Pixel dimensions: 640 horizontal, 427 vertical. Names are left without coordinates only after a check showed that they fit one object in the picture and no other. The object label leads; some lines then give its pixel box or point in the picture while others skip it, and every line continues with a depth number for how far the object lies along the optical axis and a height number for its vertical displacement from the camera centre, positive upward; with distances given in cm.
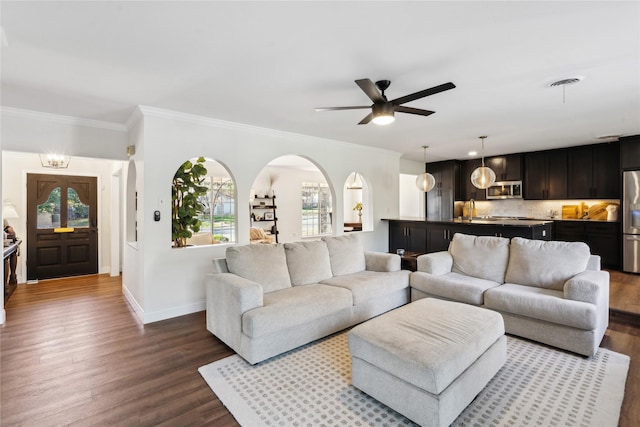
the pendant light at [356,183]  1078 +104
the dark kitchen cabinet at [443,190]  831 +61
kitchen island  493 -33
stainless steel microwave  748 +54
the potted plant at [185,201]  416 +18
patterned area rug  198 -129
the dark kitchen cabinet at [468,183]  824 +80
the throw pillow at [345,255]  398 -54
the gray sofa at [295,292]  270 -80
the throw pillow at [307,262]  356 -57
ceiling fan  257 +99
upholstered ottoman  184 -94
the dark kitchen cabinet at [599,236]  605 -50
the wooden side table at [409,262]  468 -74
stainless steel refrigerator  562 -18
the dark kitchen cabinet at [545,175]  685 +84
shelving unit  904 -3
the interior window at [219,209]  821 +14
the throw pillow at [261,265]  323 -54
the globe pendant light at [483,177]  544 +62
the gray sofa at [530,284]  276 -79
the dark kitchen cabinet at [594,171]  619 +82
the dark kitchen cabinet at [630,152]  559 +107
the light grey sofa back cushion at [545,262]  325 -55
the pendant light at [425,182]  629 +62
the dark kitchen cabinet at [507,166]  747 +112
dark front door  574 -20
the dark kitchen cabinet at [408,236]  618 -47
